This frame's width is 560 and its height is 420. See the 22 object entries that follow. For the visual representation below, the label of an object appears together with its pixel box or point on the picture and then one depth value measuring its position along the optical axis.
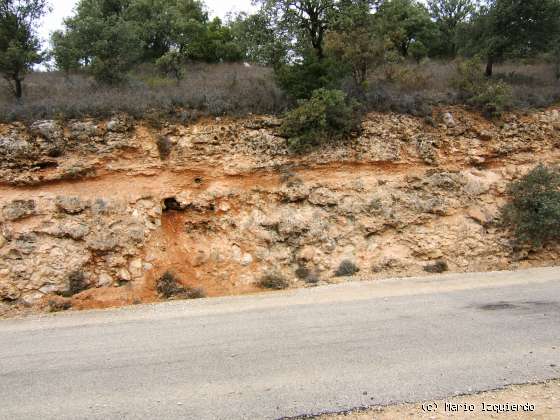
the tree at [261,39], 16.66
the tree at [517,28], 19.52
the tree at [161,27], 24.36
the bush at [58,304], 10.20
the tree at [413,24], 22.45
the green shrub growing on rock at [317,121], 14.10
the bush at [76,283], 10.88
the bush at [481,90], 15.95
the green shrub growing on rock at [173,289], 11.09
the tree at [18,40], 15.30
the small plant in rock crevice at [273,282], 11.66
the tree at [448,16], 28.69
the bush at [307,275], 11.80
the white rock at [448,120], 15.73
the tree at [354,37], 16.23
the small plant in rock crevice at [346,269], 12.20
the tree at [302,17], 16.36
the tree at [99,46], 17.22
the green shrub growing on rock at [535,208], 13.00
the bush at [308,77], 14.90
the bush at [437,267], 12.38
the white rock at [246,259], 12.35
